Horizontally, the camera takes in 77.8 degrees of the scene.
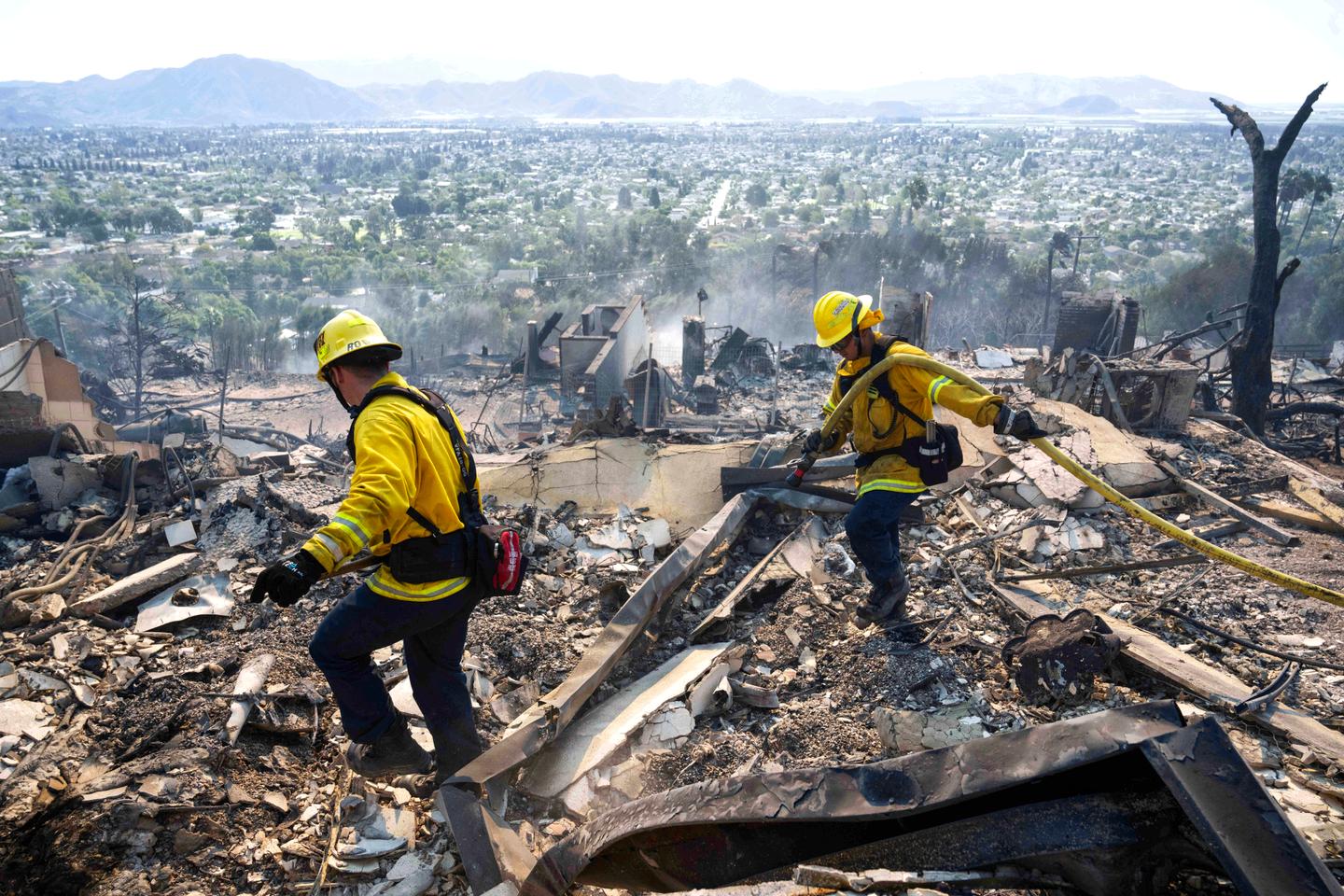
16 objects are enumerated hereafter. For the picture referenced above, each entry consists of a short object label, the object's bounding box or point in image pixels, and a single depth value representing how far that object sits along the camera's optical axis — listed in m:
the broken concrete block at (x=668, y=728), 3.54
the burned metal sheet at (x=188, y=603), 4.46
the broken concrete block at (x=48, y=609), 4.40
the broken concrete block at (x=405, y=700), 3.74
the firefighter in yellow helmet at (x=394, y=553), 2.72
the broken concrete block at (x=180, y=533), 5.34
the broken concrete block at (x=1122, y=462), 5.76
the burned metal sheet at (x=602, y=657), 3.17
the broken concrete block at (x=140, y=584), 4.54
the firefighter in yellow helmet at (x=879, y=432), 4.00
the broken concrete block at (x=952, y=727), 3.37
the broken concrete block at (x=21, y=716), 3.54
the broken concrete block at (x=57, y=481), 5.85
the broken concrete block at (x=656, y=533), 5.48
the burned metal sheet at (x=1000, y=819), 1.72
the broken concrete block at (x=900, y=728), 3.37
